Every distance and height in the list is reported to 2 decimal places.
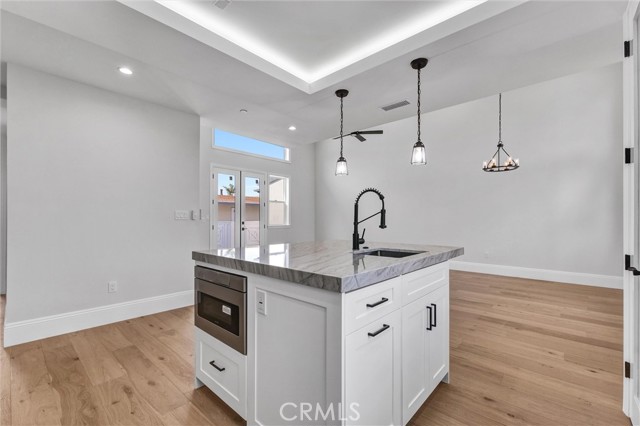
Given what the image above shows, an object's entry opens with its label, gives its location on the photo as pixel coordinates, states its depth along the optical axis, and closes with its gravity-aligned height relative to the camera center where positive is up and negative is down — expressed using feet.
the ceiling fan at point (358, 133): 10.82 +3.10
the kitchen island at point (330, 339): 3.79 -1.98
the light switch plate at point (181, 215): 12.62 -0.12
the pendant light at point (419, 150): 8.14 +1.81
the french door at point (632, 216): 5.32 -0.07
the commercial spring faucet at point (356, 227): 6.79 -0.36
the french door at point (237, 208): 18.92 +0.30
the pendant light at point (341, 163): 10.70 +1.88
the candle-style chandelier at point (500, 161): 14.05 +3.04
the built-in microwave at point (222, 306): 5.10 -1.84
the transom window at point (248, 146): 19.21 +4.91
